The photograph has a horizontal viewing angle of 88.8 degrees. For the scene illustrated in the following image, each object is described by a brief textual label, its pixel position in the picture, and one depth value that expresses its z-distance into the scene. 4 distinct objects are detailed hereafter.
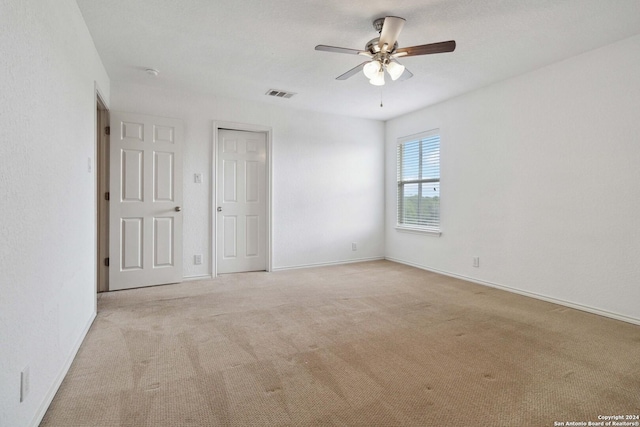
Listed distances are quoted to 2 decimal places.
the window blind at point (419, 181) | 4.96
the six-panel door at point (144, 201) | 3.87
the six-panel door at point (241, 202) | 4.66
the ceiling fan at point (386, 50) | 2.44
